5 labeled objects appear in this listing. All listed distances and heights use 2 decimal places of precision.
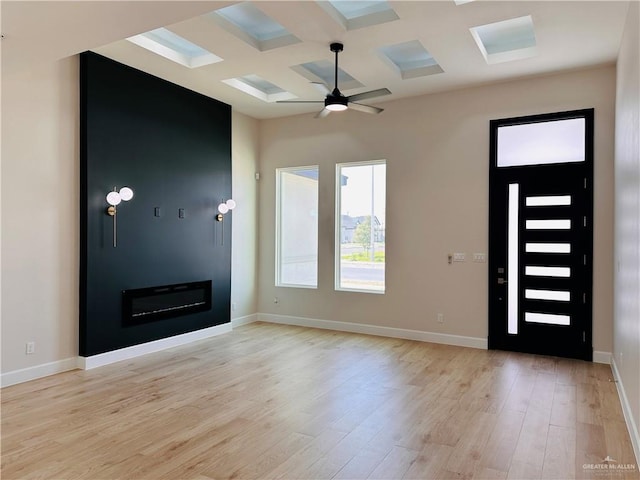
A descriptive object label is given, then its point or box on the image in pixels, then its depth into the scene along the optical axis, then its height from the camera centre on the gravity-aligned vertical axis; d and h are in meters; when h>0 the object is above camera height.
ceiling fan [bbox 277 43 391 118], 4.44 +1.40
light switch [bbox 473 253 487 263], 5.73 -0.26
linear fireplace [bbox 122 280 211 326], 5.22 -0.83
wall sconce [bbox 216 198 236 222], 6.47 +0.42
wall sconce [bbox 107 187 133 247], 4.83 +0.41
